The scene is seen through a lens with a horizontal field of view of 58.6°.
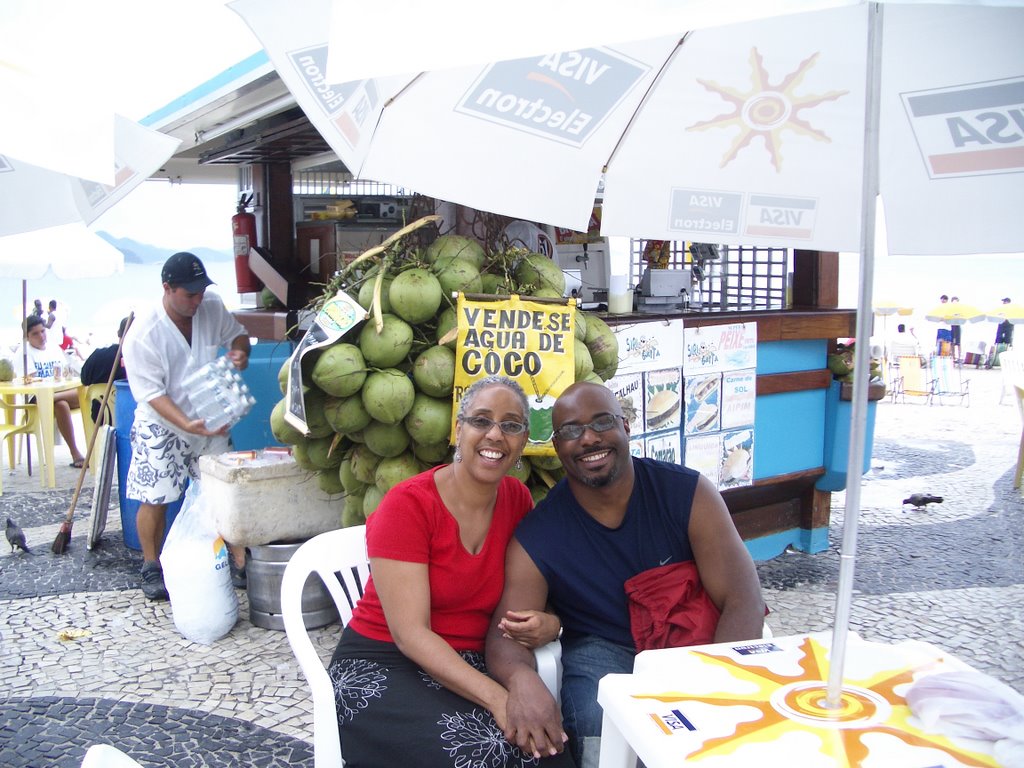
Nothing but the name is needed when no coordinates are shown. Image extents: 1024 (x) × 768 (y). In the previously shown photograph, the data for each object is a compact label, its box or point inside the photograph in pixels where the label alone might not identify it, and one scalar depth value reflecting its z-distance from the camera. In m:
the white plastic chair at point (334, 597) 2.43
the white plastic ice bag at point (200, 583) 4.38
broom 5.89
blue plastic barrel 5.45
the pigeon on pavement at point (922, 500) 7.29
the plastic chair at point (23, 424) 8.37
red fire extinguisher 8.38
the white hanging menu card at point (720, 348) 5.21
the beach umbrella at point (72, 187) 3.02
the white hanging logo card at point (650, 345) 4.88
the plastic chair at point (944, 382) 15.49
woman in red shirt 2.40
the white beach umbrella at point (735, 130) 2.29
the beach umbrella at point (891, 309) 20.91
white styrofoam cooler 4.30
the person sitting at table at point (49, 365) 8.80
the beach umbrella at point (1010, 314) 20.22
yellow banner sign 3.47
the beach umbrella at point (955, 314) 20.42
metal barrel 4.47
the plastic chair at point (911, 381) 15.57
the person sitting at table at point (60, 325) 12.76
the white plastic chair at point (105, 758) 1.46
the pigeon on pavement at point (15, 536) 5.76
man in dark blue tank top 2.67
